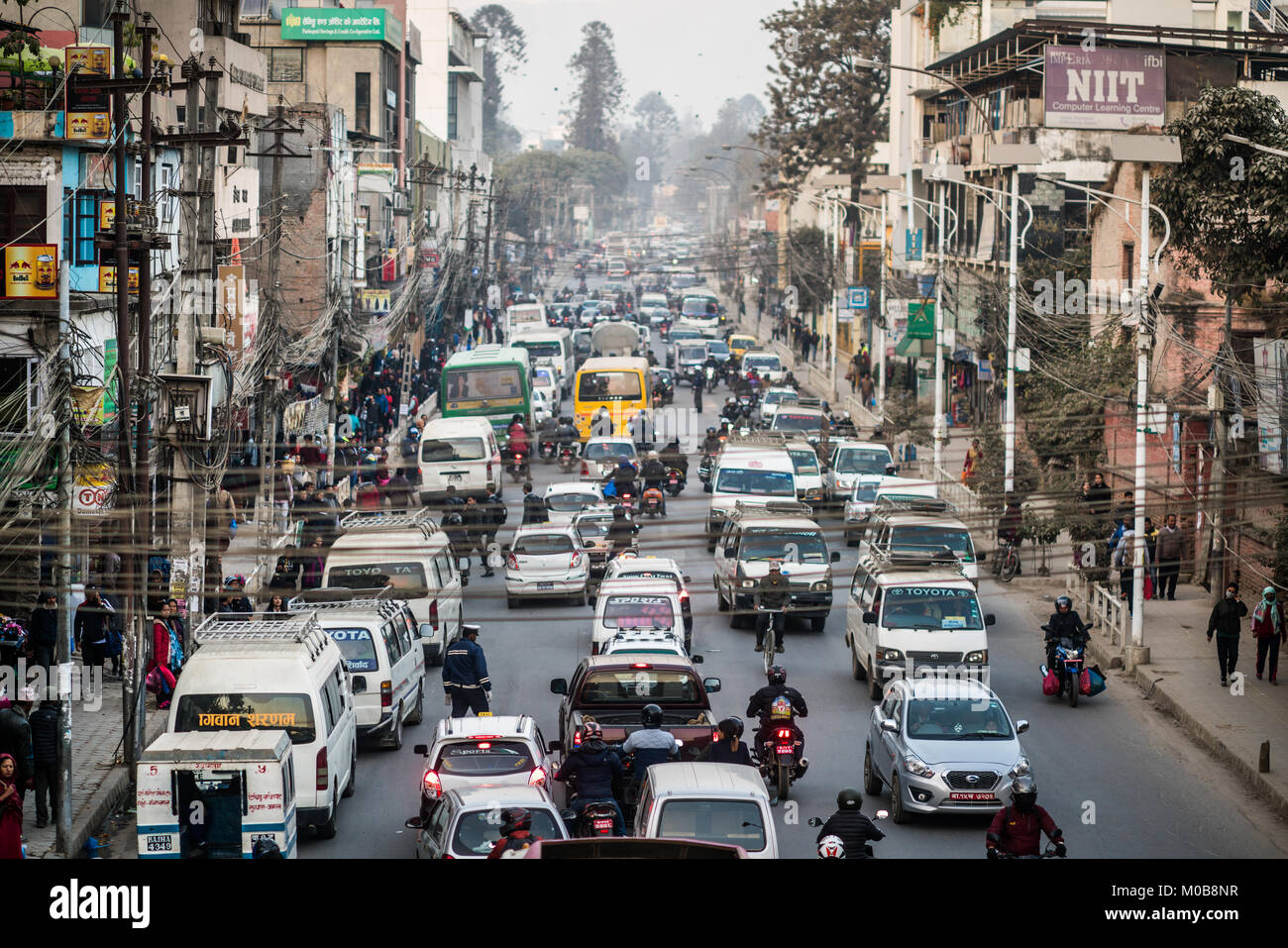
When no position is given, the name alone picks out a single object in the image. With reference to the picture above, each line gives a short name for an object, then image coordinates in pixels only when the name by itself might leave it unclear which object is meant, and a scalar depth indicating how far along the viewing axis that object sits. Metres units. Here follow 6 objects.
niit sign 36.62
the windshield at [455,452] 37.47
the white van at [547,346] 62.09
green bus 46.69
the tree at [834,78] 83.06
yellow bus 49.88
